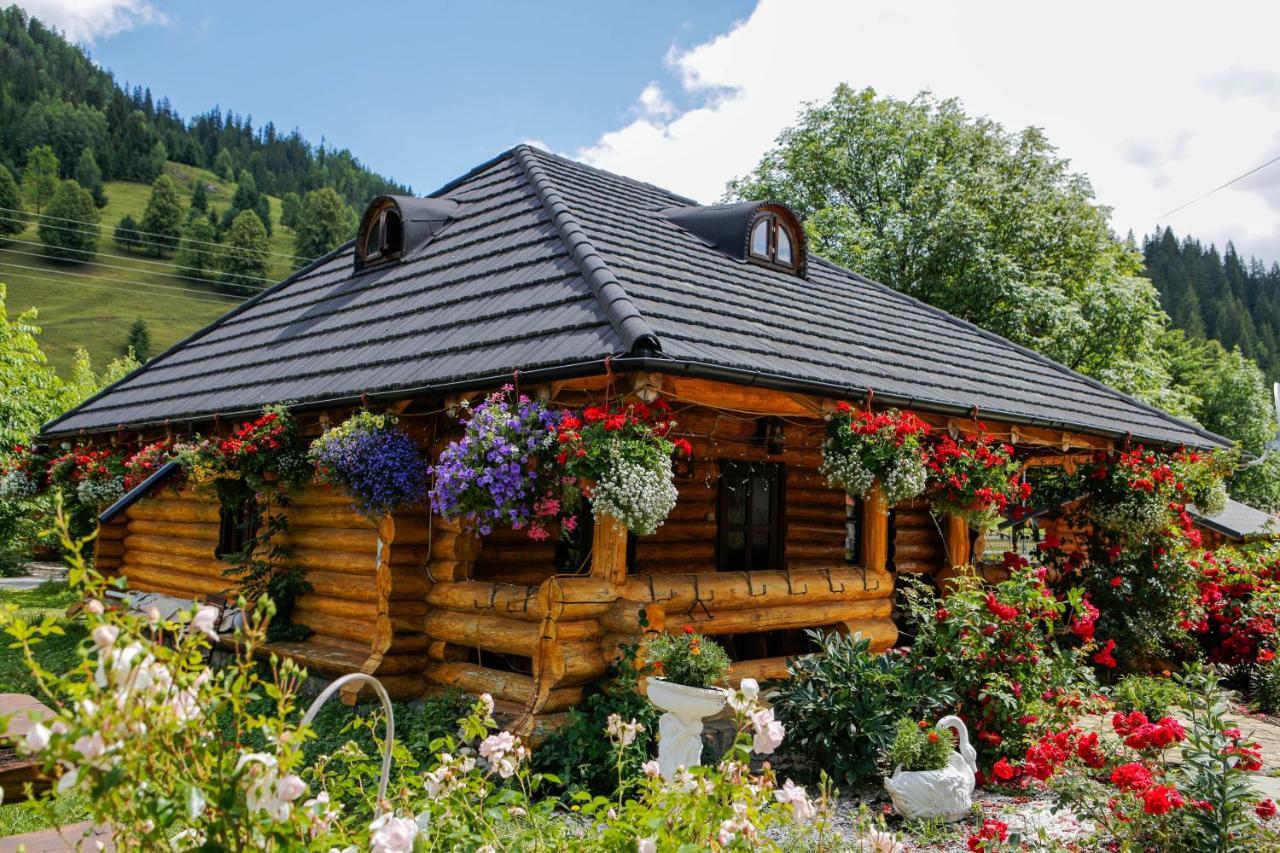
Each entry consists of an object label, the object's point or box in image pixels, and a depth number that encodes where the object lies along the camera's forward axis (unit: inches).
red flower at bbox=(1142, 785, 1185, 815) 152.3
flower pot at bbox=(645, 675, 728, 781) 193.2
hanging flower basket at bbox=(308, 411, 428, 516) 262.5
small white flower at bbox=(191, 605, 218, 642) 64.7
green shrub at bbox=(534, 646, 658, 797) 213.6
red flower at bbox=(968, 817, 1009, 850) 149.6
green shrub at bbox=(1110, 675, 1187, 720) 275.0
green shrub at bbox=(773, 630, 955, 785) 225.8
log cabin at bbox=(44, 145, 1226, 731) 243.8
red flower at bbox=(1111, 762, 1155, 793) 165.6
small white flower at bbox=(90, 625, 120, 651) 60.5
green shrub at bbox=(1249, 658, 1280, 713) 338.0
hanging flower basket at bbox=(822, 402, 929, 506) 263.1
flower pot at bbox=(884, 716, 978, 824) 202.5
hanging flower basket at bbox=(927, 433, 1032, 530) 296.0
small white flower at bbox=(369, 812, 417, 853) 73.9
